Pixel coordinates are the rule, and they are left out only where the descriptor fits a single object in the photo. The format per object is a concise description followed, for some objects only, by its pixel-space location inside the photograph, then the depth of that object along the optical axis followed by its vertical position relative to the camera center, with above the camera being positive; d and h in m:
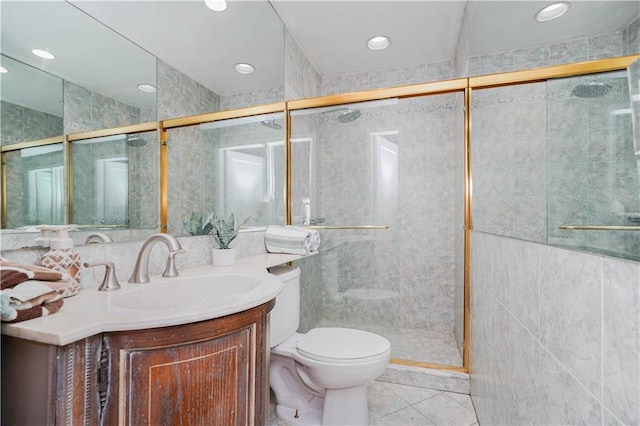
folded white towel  1.85 -0.16
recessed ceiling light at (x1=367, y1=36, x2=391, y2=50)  2.45 +1.39
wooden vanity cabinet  0.56 -0.33
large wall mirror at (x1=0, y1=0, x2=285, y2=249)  0.84 +0.44
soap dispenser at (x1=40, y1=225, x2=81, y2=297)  0.79 -0.11
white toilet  1.38 -0.70
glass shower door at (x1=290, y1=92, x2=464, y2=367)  2.22 +0.00
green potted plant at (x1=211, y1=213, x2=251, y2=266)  1.43 -0.12
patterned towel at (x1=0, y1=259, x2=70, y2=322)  0.58 -0.15
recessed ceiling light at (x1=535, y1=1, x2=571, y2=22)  1.21 +0.84
